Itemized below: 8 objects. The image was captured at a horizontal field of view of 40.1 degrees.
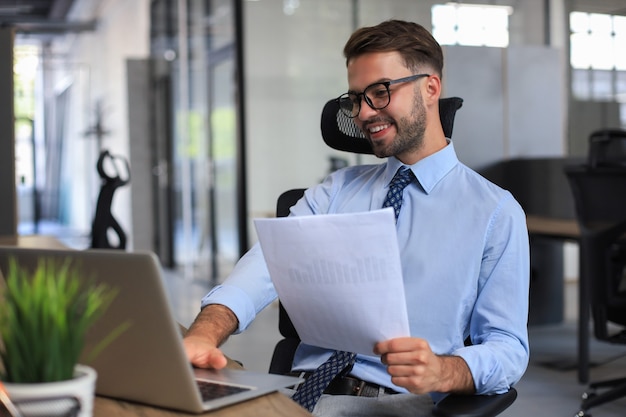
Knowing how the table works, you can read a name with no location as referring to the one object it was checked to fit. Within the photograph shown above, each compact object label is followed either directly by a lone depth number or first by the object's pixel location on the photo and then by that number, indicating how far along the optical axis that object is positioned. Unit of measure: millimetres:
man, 1581
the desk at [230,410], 1073
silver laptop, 979
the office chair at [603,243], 3510
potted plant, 787
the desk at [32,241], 3693
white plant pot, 825
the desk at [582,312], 4145
